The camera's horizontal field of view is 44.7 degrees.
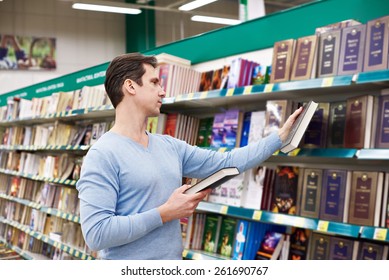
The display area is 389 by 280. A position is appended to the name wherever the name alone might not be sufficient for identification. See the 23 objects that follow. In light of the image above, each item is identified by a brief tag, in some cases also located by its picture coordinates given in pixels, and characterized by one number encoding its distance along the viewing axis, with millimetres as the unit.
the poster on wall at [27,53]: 11156
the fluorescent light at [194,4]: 9148
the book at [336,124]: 2633
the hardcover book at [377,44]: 2393
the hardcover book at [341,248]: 2611
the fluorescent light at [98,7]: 9938
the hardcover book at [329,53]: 2611
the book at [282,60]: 2834
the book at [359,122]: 2469
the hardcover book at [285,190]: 2826
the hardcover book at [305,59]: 2699
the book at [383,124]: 2414
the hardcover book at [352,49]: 2500
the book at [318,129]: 2711
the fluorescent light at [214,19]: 11298
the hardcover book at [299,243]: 2908
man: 1688
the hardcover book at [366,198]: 2424
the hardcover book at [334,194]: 2564
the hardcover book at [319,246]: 2727
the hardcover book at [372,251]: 2488
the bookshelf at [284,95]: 2426
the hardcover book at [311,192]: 2682
